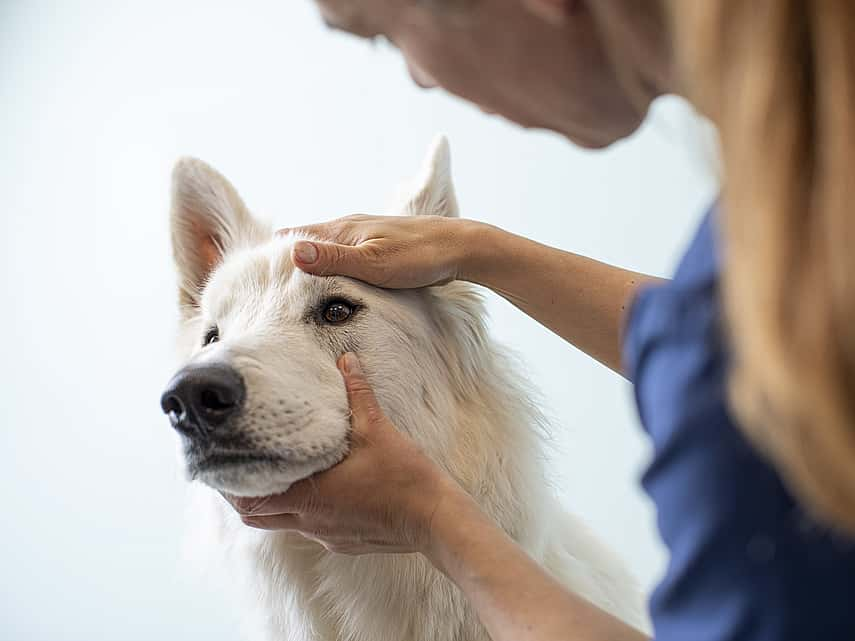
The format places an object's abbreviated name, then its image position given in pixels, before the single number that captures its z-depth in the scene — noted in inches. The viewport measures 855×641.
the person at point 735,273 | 21.3
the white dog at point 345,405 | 51.3
